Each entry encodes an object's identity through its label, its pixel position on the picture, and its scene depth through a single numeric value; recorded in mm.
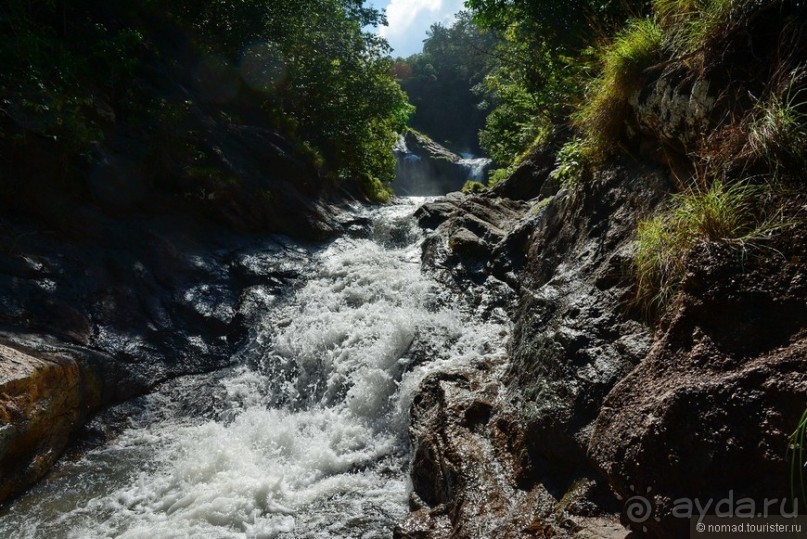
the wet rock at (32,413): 4652
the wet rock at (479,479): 3104
